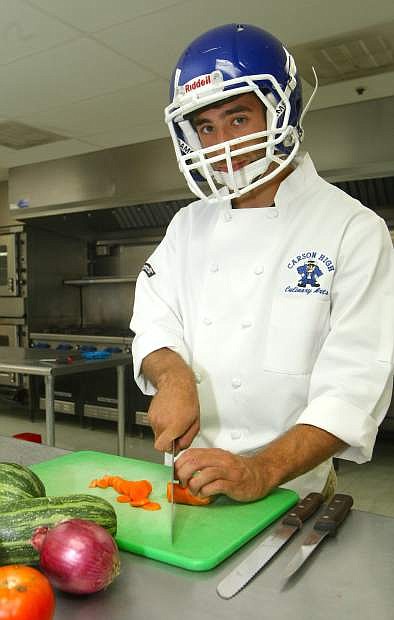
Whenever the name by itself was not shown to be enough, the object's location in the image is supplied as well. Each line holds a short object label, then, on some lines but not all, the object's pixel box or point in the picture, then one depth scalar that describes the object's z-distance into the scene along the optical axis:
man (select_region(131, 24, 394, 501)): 1.01
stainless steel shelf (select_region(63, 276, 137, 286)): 5.44
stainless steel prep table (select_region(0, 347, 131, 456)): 3.12
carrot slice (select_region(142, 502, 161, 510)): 0.94
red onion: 0.63
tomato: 0.51
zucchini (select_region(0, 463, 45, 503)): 0.79
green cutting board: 0.79
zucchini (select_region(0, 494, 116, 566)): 0.68
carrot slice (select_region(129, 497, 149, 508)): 0.95
